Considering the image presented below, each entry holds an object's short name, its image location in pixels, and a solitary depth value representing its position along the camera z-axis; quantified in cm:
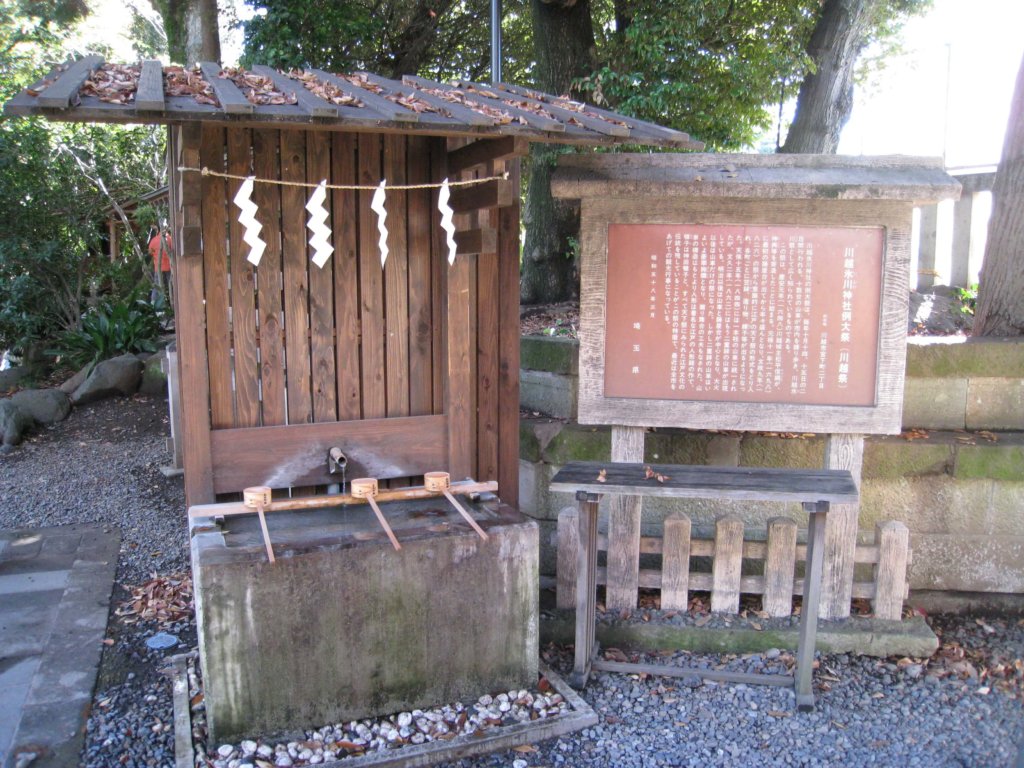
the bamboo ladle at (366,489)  439
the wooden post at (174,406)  800
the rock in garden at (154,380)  1174
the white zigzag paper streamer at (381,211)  425
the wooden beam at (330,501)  421
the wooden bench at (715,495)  418
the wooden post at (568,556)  493
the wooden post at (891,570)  492
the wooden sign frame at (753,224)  484
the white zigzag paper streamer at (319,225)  412
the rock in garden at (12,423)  988
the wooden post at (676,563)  500
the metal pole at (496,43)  799
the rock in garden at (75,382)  1156
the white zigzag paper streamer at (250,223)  399
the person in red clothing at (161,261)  1412
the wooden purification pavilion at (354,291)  417
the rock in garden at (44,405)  1067
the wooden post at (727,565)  498
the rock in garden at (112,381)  1130
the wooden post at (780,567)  494
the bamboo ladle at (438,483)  459
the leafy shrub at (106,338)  1227
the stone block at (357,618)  376
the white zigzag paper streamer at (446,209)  446
